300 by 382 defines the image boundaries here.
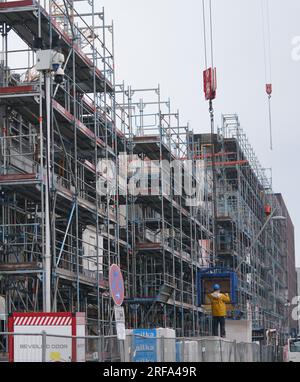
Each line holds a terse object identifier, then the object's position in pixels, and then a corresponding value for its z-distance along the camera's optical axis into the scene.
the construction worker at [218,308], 25.20
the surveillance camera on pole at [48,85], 20.41
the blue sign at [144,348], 18.80
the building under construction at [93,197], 24.23
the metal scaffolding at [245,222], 56.75
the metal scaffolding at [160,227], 37.31
